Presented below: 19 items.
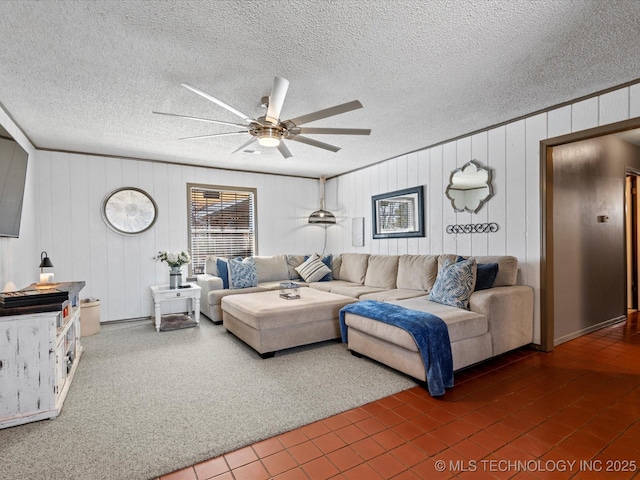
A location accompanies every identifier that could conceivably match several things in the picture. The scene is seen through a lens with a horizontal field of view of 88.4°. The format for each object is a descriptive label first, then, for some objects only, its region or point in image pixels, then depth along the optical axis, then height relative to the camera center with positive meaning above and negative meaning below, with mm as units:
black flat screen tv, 2727 +547
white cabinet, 2182 -844
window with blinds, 5645 +341
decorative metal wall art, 3906 +135
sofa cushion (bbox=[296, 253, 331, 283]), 5605 -510
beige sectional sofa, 2824 -721
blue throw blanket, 2516 -827
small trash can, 4246 -976
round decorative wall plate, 4902 +486
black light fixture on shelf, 3172 -319
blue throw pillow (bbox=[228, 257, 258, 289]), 5004 -514
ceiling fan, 2299 +937
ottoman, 3377 -858
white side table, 4457 -739
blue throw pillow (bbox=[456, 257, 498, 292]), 3342 -377
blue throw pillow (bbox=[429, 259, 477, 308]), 3168 -453
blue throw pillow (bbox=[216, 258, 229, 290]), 5027 -459
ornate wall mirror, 3967 +648
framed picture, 4883 +411
